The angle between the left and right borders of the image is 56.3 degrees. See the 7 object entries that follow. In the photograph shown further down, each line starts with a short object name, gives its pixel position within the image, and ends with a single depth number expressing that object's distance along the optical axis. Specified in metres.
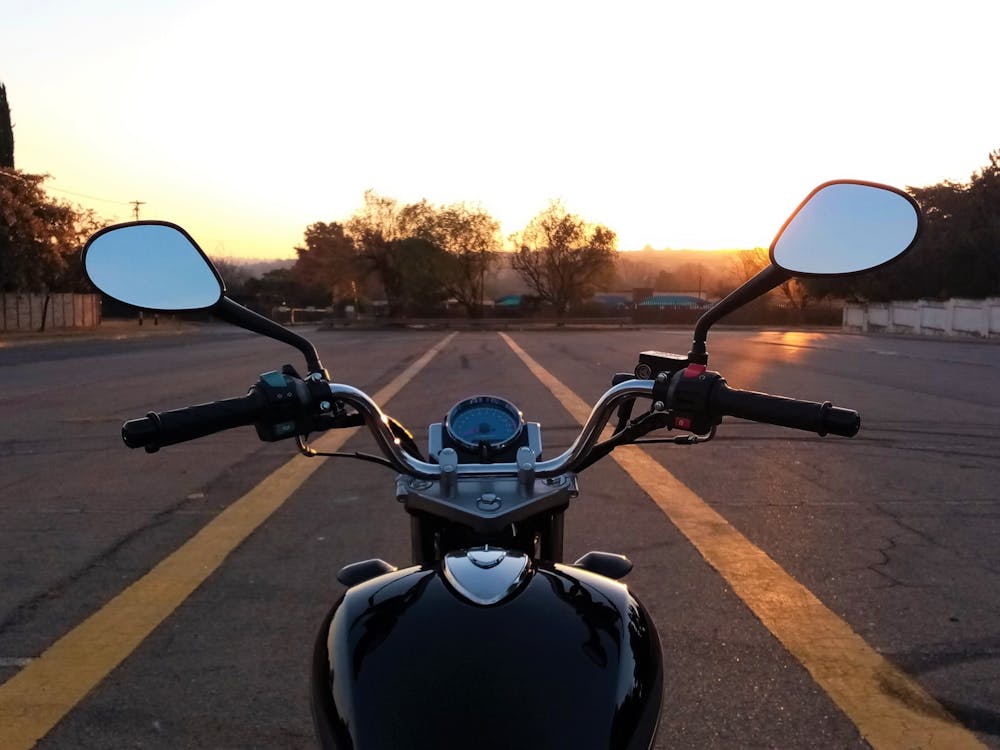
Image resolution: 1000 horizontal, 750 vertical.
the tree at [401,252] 71.88
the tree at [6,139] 50.88
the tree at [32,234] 43.03
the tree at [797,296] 56.34
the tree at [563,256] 71.62
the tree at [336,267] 74.19
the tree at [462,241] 72.75
